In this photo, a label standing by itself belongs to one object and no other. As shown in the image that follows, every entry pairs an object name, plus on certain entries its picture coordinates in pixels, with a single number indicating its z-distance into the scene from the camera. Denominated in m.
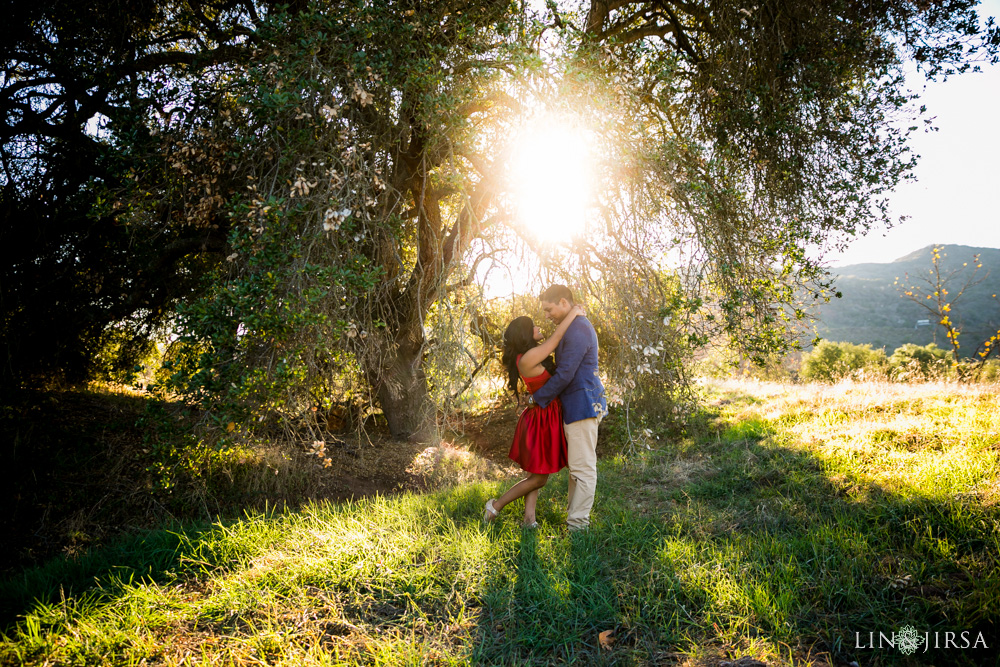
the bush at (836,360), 15.33
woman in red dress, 3.89
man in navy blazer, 3.80
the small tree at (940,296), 12.49
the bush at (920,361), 10.88
